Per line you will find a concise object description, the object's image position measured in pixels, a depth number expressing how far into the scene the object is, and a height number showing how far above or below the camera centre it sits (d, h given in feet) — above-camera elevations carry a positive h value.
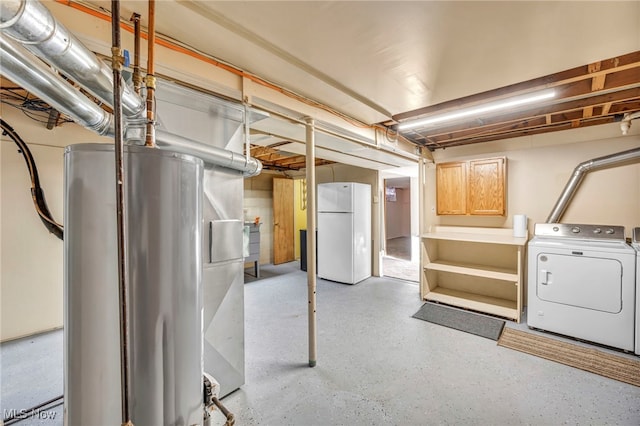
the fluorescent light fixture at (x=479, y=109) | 6.87 +3.07
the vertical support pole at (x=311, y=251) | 7.54 -1.22
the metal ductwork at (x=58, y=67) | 2.27 +1.58
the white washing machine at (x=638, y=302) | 7.94 -2.91
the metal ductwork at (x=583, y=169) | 9.30 +1.62
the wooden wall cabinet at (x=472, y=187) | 11.87 +1.10
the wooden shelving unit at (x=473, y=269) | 11.20 -2.78
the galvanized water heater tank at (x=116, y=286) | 2.60 -0.78
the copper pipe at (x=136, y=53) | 3.79 +2.42
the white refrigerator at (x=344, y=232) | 15.35 -1.33
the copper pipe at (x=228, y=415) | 3.19 -2.61
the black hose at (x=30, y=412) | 5.58 -4.55
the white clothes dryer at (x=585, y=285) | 8.21 -2.62
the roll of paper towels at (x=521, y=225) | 11.46 -0.70
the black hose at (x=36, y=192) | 8.66 +0.70
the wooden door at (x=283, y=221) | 20.49 -0.88
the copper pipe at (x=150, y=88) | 3.42 +1.73
